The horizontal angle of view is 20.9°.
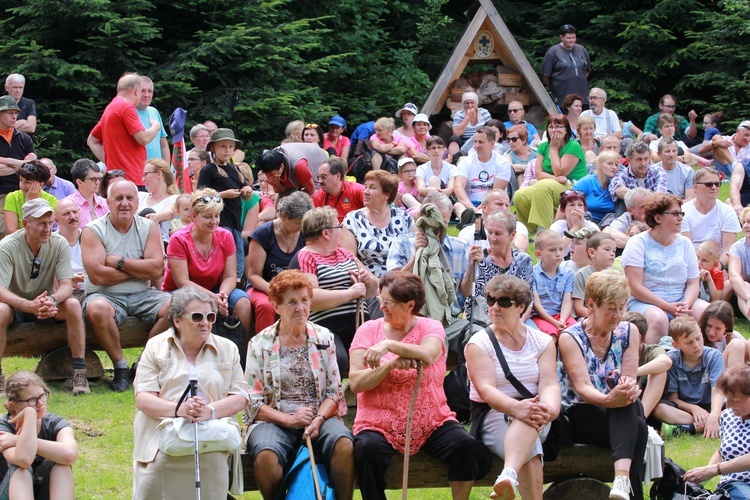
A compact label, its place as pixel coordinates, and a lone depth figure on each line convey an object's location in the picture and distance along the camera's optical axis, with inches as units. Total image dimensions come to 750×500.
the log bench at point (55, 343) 552.2
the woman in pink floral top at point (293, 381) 421.9
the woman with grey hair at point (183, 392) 401.5
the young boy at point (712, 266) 652.2
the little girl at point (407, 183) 828.7
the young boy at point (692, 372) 529.7
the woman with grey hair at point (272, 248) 565.4
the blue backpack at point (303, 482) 405.0
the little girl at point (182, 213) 641.6
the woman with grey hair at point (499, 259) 546.4
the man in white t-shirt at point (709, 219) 695.4
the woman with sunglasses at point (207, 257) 559.5
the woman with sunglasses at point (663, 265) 590.5
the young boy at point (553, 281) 572.1
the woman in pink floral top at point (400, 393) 414.3
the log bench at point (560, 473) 425.1
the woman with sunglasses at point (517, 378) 412.6
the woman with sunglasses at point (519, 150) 938.5
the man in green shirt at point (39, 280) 539.7
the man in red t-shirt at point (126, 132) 738.1
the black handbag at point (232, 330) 551.7
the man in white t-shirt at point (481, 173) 835.7
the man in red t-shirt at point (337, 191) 663.9
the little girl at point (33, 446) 391.8
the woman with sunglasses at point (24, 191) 617.1
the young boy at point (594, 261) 579.7
